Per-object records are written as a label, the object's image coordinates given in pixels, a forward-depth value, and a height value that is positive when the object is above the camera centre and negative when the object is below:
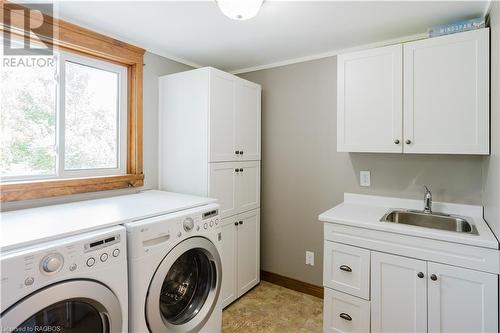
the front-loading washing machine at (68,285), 1.01 -0.48
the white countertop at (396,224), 1.50 -0.34
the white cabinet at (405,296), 1.47 -0.75
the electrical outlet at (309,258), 2.64 -0.86
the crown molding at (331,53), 2.12 +1.00
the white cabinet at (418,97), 1.68 +0.47
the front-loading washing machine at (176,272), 1.41 -0.61
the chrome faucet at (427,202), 1.99 -0.25
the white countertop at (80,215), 1.18 -0.27
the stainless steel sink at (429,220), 1.88 -0.37
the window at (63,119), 1.74 +0.33
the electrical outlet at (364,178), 2.33 -0.09
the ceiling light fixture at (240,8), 1.49 +0.86
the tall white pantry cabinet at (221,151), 2.22 +0.13
